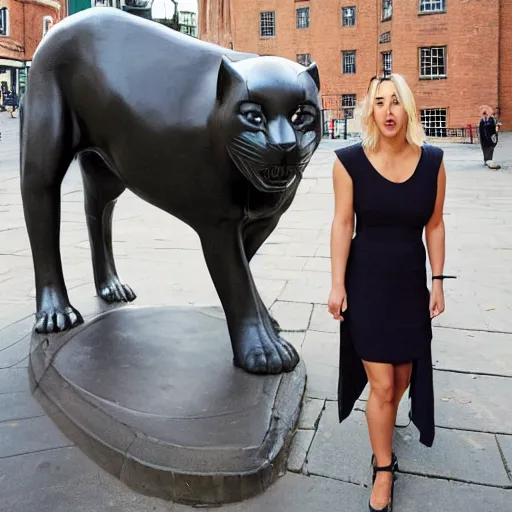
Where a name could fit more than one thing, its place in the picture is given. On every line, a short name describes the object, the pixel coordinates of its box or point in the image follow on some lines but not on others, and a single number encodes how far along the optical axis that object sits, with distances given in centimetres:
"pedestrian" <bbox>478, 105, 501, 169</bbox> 1452
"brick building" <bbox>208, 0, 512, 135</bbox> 2900
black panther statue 228
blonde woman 205
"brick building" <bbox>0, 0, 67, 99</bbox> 3123
